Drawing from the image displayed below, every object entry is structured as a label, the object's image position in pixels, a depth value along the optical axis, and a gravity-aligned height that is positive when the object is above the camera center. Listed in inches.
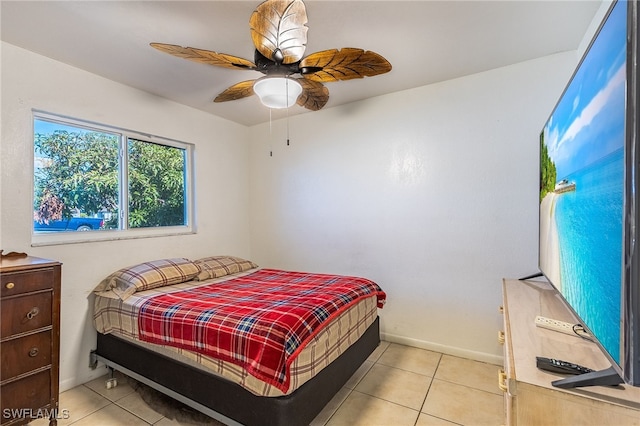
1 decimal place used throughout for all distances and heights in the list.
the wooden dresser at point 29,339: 61.5 -29.0
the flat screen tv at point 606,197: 25.2 +1.5
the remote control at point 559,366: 32.6 -18.7
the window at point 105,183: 87.3 +10.7
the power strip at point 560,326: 43.8 -19.0
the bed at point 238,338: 56.4 -29.9
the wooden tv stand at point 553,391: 28.9 -19.9
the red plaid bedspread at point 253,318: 55.7 -24.8
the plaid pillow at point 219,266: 108.2 -22.5
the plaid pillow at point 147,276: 88.3 -21.6
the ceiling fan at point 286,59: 52.9 +33.9
